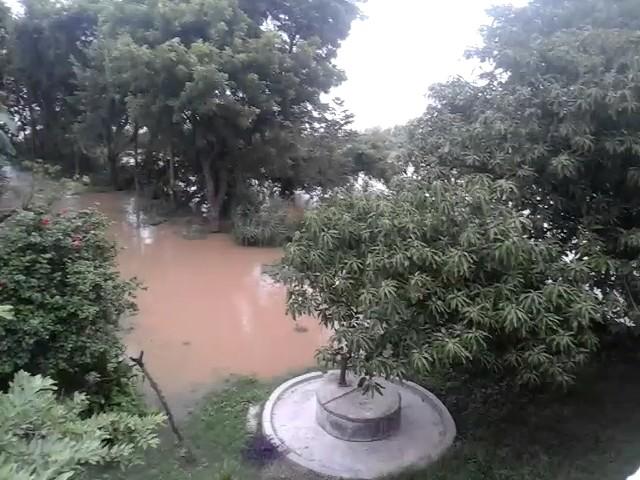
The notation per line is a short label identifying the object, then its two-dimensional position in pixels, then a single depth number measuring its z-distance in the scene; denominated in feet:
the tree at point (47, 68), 43.80
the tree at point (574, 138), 12.76
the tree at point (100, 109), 41.21
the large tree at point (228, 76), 31.60
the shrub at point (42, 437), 4.86
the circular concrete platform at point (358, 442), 14.44
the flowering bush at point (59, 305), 13.88
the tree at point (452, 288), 11.19
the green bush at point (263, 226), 35.47
